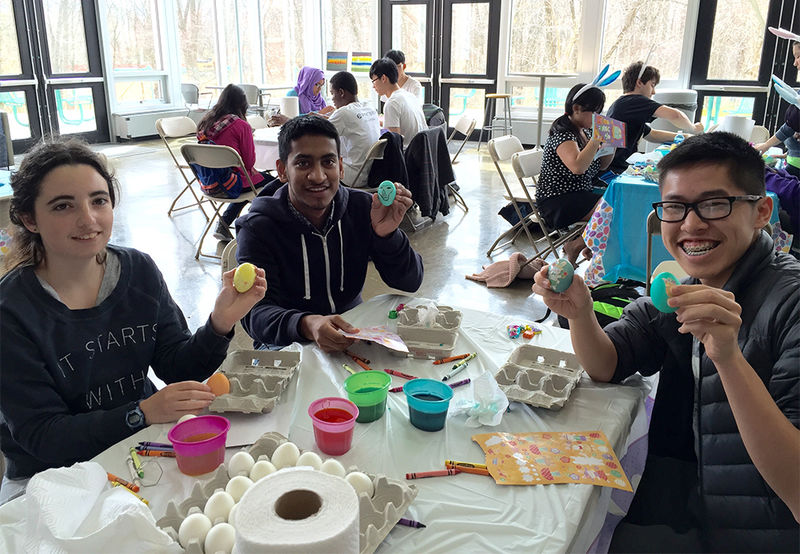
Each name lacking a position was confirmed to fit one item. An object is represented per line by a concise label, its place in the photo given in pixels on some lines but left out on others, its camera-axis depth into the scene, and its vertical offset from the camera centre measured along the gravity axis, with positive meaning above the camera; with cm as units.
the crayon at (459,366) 143 -65
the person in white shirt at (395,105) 547 -14
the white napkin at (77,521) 78 -56
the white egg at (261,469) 96 -59
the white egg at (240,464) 98 -59
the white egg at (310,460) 98 -58
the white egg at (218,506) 88 -59
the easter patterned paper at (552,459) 105 -66
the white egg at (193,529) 84 -60
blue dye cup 118 -61
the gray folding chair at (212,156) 427 -46
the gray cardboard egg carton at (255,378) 124 -63
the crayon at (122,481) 101 -64
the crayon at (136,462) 105 -64
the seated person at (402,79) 701 +12
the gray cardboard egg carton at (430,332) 154 -63
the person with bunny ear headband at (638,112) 456 -17
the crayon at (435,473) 106 -66
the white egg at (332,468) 95 -58
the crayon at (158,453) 110 -64
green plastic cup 122 -61
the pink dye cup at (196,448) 103 -61
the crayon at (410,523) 94 -66
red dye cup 110 -60
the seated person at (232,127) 474 -29
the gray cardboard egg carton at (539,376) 130 -64
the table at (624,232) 339 -81
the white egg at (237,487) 92 -59
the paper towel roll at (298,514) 63 -45
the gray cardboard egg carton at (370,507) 88 -63
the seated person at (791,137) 377 -32
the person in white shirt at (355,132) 498 -34
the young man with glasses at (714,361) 98 -53
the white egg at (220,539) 82 -60
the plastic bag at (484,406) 123 -63
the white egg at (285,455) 100 -59
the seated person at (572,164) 388 -49
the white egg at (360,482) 97 -61
